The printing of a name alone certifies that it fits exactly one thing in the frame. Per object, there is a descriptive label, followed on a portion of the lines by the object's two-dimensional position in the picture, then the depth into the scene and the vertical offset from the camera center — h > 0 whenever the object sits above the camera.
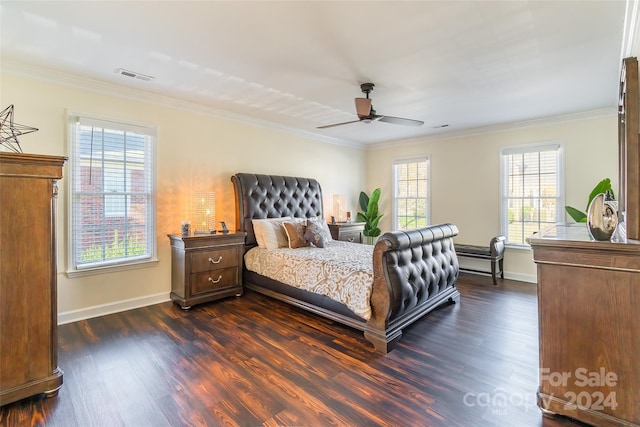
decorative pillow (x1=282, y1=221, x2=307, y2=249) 4.04 -0.30
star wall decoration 2.78 +0.80
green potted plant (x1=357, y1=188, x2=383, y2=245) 6.27 -0.10
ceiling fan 3.08 +1.10
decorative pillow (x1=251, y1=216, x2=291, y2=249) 4.08 -0.30
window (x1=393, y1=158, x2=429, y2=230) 6.05 +0.41
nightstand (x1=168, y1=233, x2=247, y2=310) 3.54 -0.70
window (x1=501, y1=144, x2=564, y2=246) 4.62 +0.38
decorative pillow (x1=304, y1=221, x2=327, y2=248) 4.08 -0.33
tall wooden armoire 1.83 -0.42
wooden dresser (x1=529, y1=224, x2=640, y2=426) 1.57 -0.66
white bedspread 2.73 -0.63
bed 2.62 -0.63
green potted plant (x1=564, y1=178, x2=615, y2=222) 3.70 +0.01
